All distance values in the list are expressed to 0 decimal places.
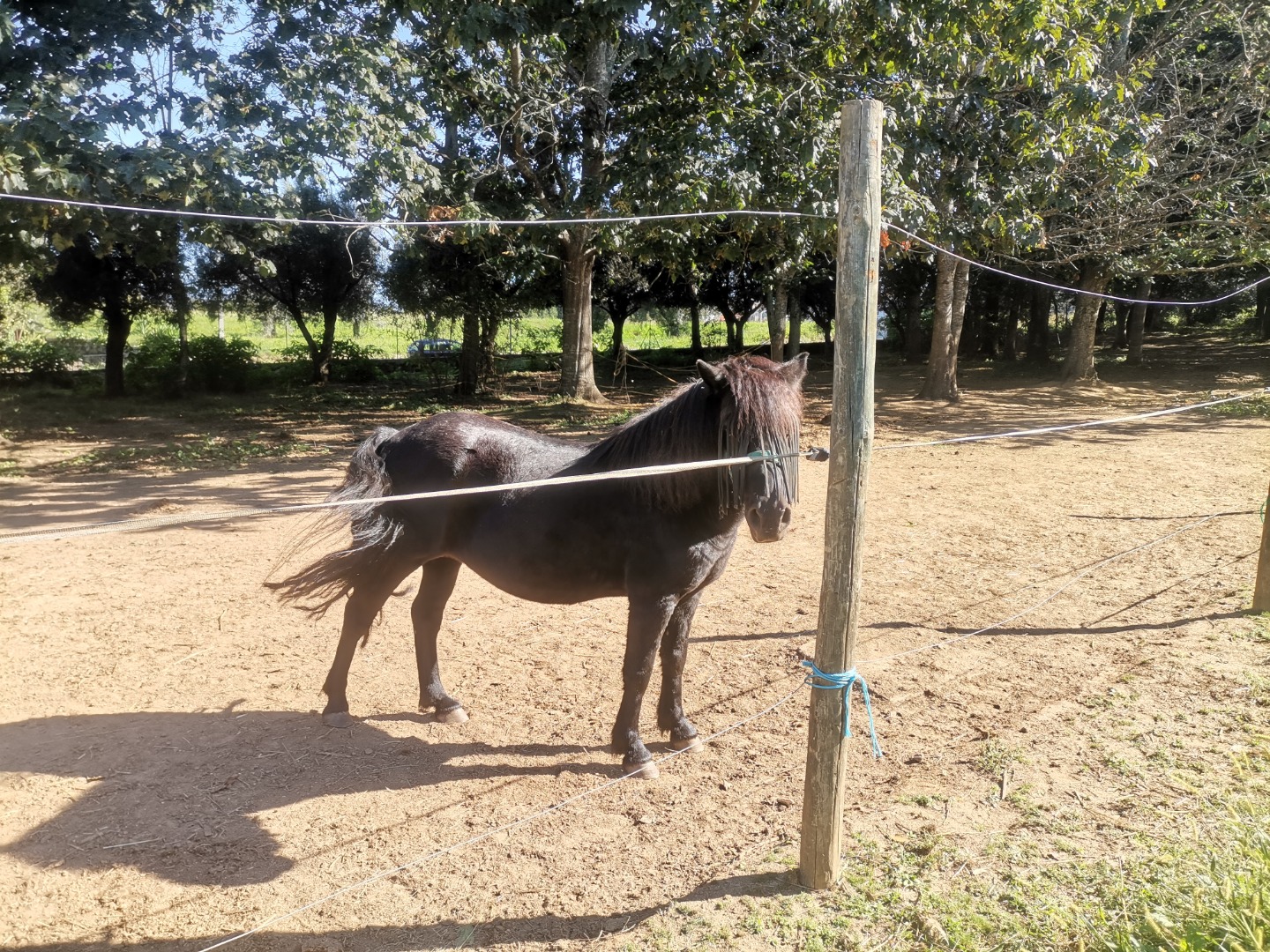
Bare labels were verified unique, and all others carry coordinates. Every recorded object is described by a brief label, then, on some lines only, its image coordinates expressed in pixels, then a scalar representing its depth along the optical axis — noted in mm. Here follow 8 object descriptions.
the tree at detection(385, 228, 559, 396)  19312
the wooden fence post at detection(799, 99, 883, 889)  2707
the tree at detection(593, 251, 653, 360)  21938
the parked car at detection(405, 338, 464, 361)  28538
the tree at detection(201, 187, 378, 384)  23203
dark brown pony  3289
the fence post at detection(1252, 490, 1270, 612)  5293
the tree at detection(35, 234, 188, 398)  19234
